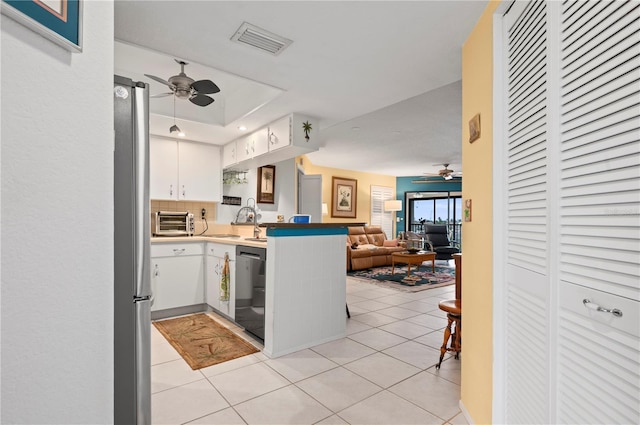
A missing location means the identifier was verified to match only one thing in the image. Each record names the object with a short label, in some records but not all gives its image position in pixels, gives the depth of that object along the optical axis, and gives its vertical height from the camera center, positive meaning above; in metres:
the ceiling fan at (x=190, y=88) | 2.58 +1.00
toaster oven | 4.32 -0.13
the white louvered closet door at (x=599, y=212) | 0.87 +0.01
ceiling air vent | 2.16 +1.18
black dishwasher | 3.09 -0.72
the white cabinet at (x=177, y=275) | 3.89 -0.73
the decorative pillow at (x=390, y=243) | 8.84 -0.77
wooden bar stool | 2.54 -0.79
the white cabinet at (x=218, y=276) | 3.63 -0.73
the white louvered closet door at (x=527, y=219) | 1.29 -0.02
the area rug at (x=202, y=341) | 2.84 -1.21
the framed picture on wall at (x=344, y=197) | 9.34 +0.47
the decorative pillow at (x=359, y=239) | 8.24 -0.63
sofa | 7.40 -0.82
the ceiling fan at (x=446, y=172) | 8.41 +1.05
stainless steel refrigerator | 1.40 -0.19
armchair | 8.66 -0.74
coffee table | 6.55 -0.86
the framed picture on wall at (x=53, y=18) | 0.65 +0.41
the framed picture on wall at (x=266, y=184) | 5.63 +0.50
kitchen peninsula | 2.90 -0.65
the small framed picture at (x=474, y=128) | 1.89 +0.49
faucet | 4.46 -0.05
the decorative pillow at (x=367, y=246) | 7.98 -0.79
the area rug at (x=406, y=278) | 5.93 -1.26
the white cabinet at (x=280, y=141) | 3.81 +0.87
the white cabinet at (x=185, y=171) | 4.42 +0.59
